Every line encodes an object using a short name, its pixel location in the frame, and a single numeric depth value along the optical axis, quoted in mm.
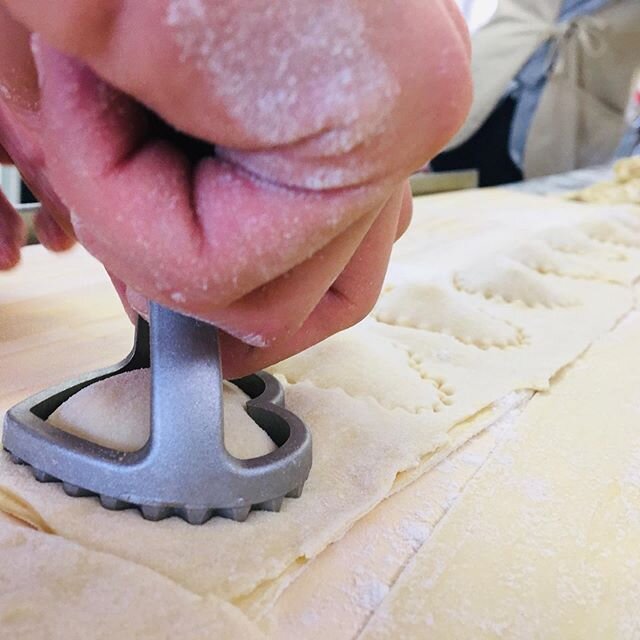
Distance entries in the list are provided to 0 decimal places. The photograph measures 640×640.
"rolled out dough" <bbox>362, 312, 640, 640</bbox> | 122
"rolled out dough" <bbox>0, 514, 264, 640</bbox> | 106
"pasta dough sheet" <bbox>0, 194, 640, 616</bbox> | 131
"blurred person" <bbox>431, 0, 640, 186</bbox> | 966
